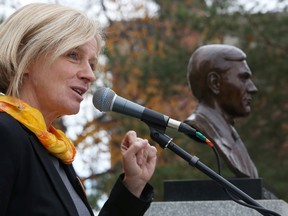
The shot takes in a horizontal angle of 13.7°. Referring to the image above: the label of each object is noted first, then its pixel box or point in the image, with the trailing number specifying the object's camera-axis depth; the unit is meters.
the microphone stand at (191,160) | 4.35
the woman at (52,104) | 4.13
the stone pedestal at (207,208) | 7.40
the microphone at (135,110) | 4.42
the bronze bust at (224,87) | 8.49
